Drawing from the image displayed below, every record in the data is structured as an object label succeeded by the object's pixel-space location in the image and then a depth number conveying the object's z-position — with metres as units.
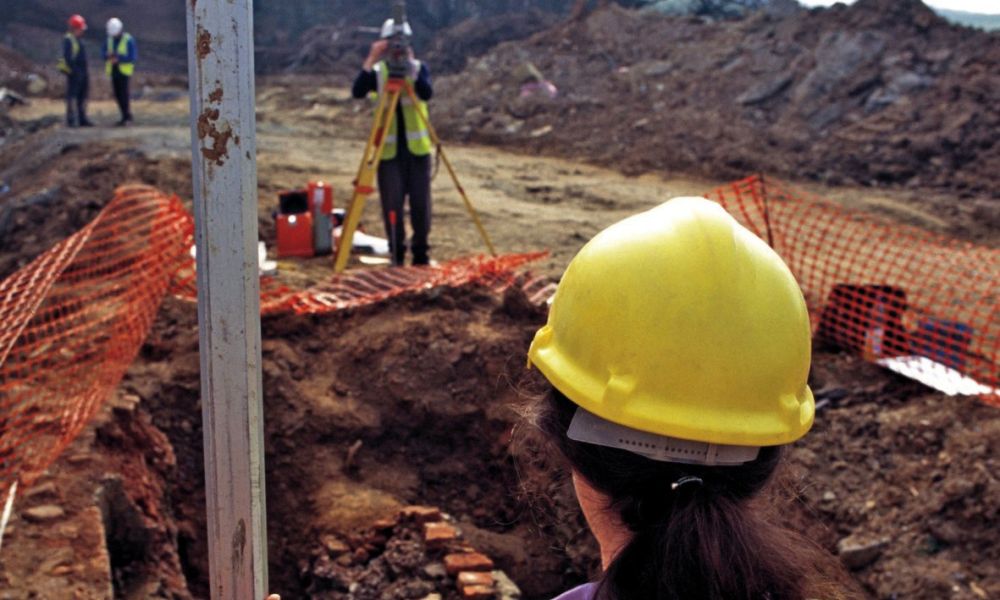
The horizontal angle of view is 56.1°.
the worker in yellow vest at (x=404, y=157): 6.88
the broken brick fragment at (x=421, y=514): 3.86
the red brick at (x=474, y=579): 3.38
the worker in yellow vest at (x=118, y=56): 14.27
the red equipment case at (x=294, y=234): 7.69
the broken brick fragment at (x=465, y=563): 3.50
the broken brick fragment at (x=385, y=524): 3.86
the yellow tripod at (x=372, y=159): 6.72
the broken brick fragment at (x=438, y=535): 3.64
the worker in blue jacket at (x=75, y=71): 14.44
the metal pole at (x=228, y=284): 1.46
